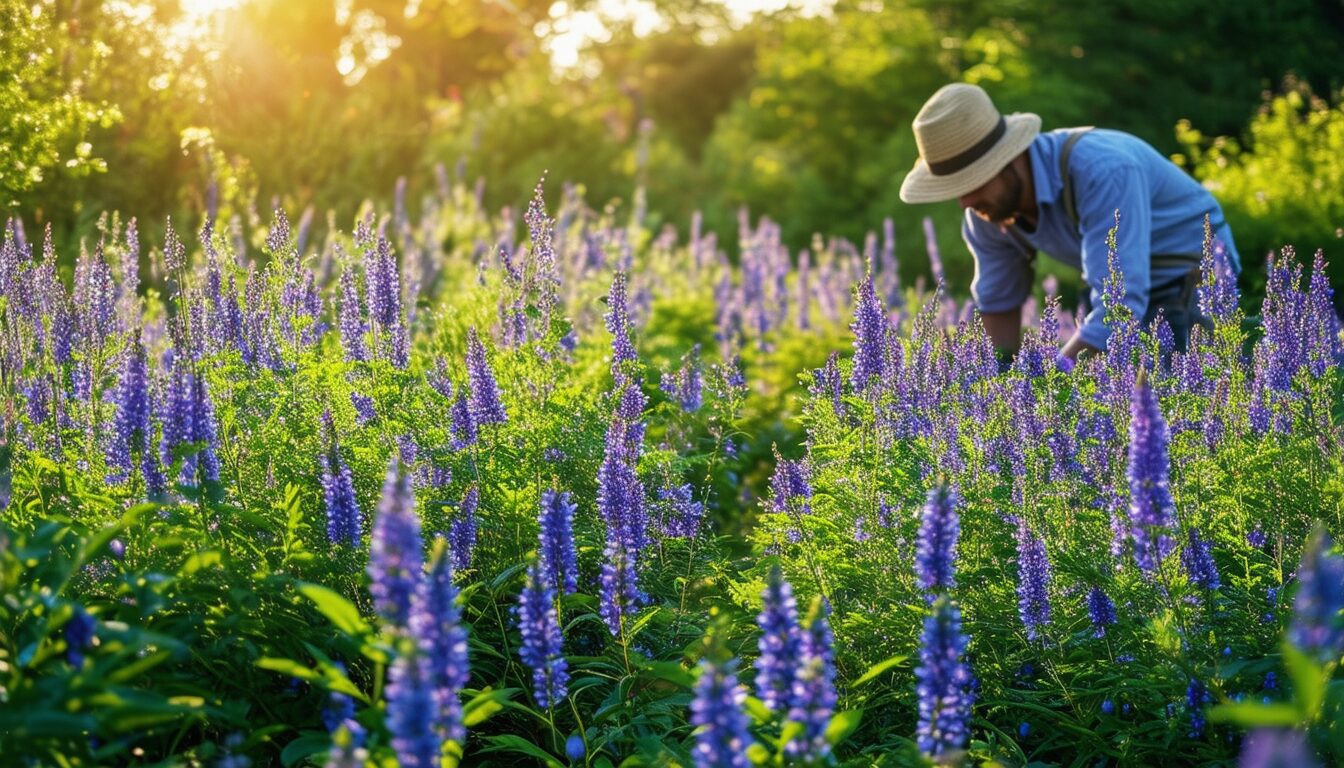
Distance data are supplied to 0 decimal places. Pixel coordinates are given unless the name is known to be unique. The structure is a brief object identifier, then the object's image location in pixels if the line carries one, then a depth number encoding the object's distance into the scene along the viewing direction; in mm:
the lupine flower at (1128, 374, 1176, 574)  2535
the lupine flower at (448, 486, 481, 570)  3324
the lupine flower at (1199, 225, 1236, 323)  3805
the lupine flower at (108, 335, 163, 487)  2953
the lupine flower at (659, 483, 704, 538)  3930
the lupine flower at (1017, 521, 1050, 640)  3047
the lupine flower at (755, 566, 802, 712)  2121
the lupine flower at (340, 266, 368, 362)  4238
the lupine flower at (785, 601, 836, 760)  2086
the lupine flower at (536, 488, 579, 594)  2840
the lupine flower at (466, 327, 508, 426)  3719
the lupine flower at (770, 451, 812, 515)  3594
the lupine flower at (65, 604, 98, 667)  2168
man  5602
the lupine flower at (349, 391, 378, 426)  4082
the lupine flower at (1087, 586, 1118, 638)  3143
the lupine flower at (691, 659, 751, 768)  1988
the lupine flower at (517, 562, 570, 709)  2477
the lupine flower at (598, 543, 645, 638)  2932
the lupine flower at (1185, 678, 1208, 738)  3010
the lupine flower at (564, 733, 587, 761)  2982
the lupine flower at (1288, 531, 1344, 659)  1795
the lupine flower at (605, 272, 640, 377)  4211
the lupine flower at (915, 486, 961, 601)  2504
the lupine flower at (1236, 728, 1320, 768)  1369
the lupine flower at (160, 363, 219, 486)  2869
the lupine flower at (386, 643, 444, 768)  1895
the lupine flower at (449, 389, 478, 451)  3605
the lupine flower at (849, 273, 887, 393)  3701
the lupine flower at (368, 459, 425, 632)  1979
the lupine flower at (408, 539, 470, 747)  2035
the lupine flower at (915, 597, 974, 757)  2229
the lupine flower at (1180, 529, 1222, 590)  3129
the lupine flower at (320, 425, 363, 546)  2980
